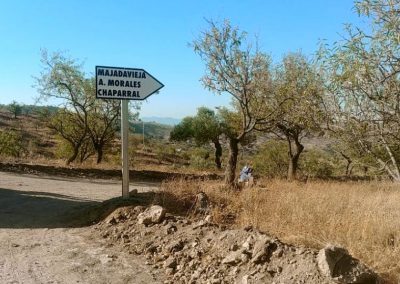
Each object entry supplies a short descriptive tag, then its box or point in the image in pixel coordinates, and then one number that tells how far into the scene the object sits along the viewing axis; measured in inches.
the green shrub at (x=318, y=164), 1514.5
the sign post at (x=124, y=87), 342.3
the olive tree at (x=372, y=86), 213.2
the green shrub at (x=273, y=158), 1513.3
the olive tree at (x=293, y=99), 306.3
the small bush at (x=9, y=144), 1459.2
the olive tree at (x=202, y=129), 1584.6
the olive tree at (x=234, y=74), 568.4
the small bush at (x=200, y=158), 1692.9
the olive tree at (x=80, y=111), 1026.1
